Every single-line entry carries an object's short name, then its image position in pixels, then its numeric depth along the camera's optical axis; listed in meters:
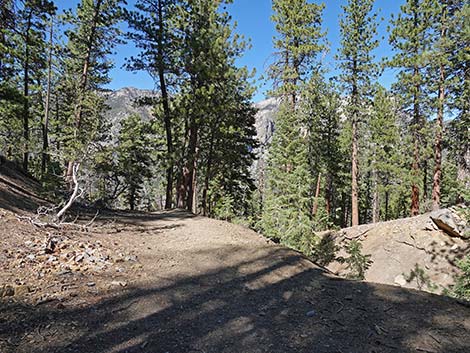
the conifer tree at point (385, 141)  18.62
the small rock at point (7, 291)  3.60
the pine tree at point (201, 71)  12.98
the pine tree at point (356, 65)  16.23
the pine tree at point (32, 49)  11.64
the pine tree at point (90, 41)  10.25
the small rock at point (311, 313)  3.98
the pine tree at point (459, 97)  12.50
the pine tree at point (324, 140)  19.90
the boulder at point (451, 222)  11.45
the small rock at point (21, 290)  3.72
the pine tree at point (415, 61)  14.40
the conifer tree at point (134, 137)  15.53
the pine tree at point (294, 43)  15.13
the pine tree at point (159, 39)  12.81
